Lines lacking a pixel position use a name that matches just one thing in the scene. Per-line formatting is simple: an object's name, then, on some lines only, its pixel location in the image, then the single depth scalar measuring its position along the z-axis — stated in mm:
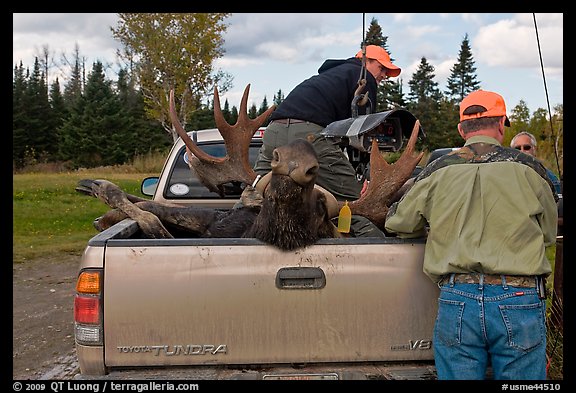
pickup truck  3324
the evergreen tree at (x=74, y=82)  61678
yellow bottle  3945
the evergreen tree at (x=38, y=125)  44894
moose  3428
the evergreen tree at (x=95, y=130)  43750
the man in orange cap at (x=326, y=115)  5070
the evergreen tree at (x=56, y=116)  45775
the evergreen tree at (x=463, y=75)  53362
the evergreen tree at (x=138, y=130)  45822
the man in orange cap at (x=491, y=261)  3156
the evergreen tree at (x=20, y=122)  42906
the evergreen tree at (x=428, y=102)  41531
